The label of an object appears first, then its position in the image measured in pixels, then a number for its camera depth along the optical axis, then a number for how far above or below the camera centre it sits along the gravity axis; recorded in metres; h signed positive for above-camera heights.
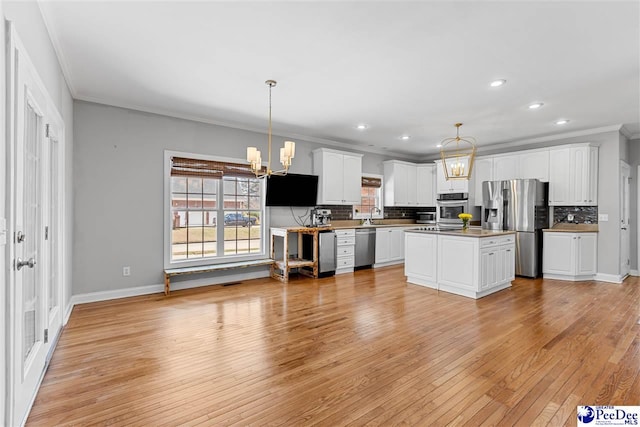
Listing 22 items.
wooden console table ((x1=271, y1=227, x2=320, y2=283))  5.49 -0.86
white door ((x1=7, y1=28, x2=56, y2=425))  1.68 -0.13
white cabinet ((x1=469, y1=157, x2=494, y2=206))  6.85 +0.82
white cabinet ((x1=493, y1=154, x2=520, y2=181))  6.45 +0.95
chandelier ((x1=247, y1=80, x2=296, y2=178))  3.74 +0.68
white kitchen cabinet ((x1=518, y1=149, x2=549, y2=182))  6.07 +0.95
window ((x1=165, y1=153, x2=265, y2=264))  4.99 +0.02
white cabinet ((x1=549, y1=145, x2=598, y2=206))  5.65 +0.70
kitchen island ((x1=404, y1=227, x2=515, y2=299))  4.43 -0.69
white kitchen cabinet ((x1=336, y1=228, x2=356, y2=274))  6.15 -0.71
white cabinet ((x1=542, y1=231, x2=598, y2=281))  5.60 -0.72
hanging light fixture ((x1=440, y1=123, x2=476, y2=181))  6.80 +1.51
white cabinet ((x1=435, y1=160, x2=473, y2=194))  7.12 +0.67
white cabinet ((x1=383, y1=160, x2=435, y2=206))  7.76 +0.72
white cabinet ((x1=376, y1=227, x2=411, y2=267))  6.82 -0.70
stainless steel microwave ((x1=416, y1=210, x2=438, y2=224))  8.20 -0.09
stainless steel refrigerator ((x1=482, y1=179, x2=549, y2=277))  5.81 -0.04
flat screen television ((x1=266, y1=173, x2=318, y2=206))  5.87 +0.42
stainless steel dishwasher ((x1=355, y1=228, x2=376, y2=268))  6.48 -0.68
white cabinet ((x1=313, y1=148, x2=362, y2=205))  6.32 +0.76
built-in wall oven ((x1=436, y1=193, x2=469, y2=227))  7.11 +0.15
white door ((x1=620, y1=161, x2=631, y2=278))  5.65 -0.08
